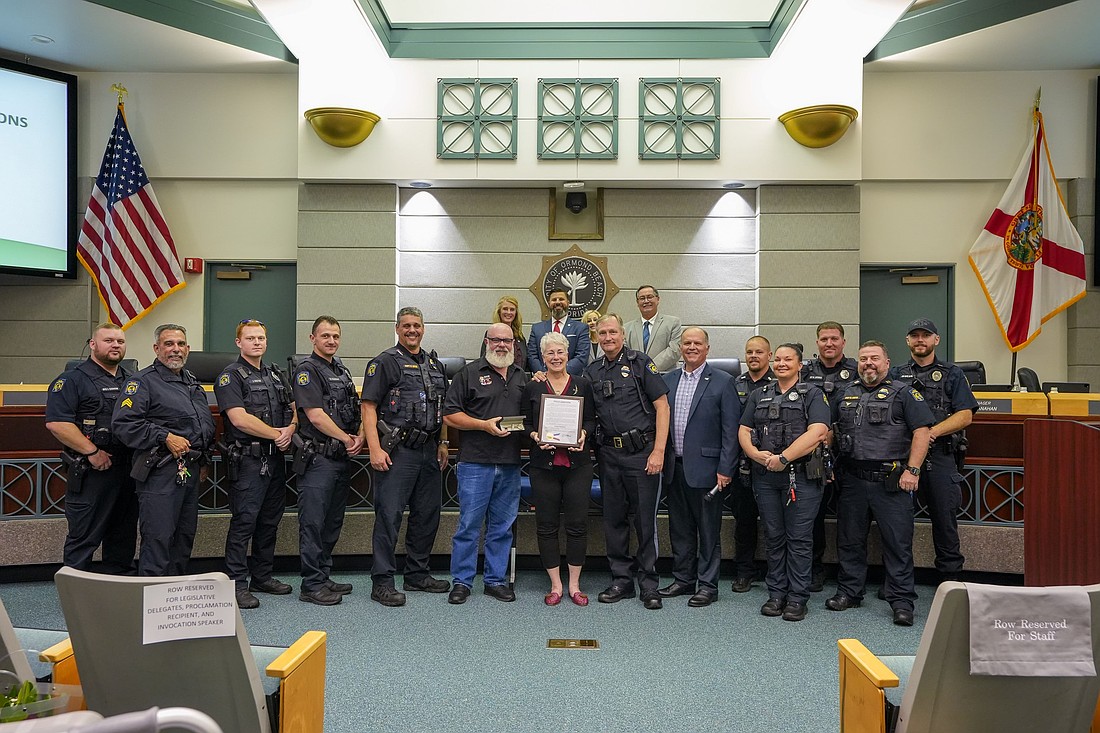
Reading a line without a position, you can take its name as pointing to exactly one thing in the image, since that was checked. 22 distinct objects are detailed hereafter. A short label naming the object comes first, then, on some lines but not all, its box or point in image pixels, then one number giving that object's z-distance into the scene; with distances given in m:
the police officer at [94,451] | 4.38
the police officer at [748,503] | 4.94
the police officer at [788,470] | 4.38
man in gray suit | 6.30
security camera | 8.01
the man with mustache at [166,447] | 4.16
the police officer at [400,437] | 4.65
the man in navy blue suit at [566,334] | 6.24
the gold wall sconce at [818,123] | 7.31
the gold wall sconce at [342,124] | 7.48
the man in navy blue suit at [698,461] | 4.70
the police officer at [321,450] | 4.61
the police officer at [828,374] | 4.84
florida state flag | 7.80
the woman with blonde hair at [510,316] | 6.03
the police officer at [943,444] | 4.74
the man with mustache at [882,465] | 4.39
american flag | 7.91
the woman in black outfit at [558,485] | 4.66
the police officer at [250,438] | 4.55
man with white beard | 4.74
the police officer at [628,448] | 4.68
